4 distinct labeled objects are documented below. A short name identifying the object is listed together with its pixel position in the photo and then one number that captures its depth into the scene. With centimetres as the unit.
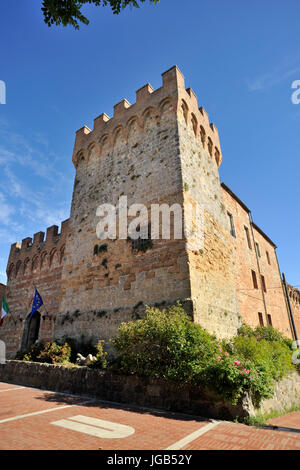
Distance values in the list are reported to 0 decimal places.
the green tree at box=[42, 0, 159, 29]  437
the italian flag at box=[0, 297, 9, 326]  1610
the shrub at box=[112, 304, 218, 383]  543
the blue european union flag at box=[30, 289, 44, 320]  1273
